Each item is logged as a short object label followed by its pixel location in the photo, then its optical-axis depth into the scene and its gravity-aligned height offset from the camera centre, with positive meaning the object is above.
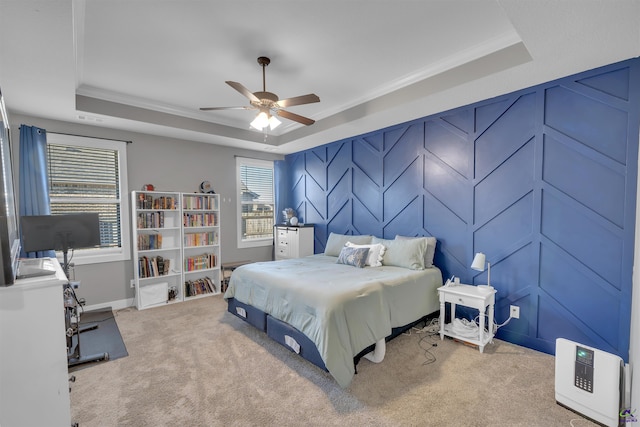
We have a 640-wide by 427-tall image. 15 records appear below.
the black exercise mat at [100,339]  2.62 -1.43
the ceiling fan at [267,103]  2.46 +0.89
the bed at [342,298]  2.14 -0.88
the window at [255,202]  5.17 -0.01
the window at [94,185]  3.56 +0.22
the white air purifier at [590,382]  1.73 -1.17
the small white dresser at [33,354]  1.30 -0.74
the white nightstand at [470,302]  2.61 -0.97
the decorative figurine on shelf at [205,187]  4.60 +0.24
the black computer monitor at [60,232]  2.49 -0.28
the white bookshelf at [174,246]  3.92 -0.67
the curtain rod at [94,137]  3.50 +0.86
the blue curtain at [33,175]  3.15 +0.31
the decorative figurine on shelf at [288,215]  5.39 -0.26
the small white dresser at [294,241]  4.93 -0.71
